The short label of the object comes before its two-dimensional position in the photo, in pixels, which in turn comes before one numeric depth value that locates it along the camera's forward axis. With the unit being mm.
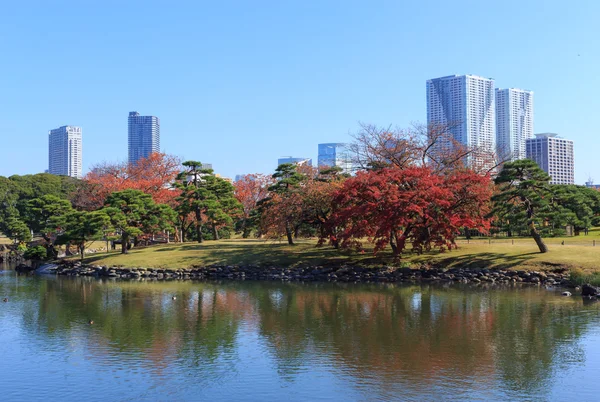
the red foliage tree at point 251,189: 64188
